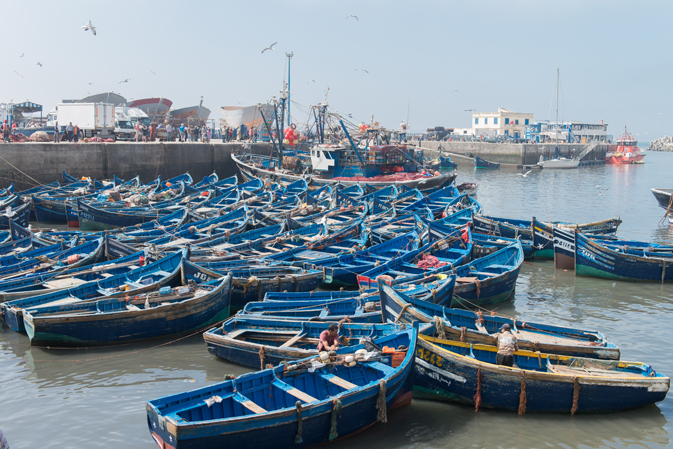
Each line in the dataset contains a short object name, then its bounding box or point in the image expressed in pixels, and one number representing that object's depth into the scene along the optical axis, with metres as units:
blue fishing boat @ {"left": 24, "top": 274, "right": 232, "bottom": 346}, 13.34
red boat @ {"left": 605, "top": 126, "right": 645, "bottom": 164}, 103.75
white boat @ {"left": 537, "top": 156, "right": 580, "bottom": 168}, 88.38
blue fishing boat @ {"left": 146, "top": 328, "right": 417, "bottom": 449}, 8.37
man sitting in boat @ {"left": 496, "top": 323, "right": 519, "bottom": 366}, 10.95
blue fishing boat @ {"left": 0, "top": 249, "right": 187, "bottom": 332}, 14.13
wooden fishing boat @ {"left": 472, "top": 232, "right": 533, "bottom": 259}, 20.70
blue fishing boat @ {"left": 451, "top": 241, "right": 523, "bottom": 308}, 16.69
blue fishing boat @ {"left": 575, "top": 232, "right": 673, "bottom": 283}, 20.78
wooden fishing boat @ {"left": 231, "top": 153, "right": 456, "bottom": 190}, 40.28
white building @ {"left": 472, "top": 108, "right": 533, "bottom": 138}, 120.43
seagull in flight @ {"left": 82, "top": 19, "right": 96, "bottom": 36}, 33.12
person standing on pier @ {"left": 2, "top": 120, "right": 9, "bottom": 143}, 39.25
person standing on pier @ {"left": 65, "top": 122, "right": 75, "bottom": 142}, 43.78
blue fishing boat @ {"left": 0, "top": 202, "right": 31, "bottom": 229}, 27.04
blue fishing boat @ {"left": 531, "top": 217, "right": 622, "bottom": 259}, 23.97
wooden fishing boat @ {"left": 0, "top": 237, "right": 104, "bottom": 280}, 17.50
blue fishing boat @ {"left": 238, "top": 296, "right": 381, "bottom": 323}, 13.56
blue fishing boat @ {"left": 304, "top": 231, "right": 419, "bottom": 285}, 17.87
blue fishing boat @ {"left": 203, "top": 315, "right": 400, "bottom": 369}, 11.75
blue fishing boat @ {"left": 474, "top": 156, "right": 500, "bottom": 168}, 87.06
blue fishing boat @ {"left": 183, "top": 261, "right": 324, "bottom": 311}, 15.91
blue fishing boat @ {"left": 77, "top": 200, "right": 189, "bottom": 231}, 28.08
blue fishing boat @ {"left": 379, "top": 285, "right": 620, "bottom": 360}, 11.76
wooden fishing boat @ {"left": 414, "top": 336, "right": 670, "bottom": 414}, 10.55
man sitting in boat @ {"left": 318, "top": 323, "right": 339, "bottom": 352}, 10.96
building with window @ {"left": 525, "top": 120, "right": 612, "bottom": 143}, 111.56
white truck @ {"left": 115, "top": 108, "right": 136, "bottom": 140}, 48.92
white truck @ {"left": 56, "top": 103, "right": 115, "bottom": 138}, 46.50
